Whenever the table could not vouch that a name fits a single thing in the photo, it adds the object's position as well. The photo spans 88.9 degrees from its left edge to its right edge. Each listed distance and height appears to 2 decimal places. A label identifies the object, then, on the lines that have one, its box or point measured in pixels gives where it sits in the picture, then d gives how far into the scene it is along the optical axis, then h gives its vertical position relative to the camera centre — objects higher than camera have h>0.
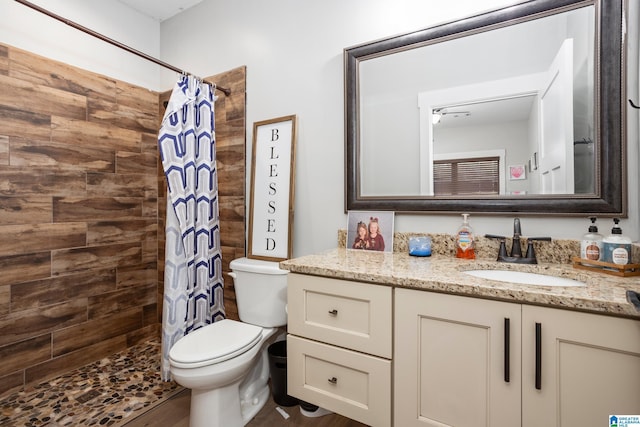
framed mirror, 1.29 +0.45
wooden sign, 2.05 +0.16
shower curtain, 1.94 +0.00
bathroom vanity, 0.89 -0.43
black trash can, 1.77 -0.92
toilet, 1.45 -0.65
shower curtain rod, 1.53 +0.96
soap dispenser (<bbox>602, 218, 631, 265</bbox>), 1.13 -0.12
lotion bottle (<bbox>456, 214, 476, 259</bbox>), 1.49 -0.13
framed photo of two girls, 1.73 -0.10
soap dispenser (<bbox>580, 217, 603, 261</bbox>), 1.22 -0.12
